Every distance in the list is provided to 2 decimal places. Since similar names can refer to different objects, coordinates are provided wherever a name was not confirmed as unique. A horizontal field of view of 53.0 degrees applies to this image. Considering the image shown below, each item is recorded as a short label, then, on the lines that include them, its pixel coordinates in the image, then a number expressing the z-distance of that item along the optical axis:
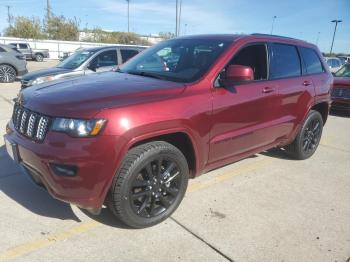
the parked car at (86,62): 8.67
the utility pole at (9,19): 56.48
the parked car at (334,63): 17.05
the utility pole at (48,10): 53.19
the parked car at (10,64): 13.88
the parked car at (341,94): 9.77
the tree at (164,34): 80.35
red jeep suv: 2.79
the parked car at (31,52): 32.07
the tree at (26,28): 52.59
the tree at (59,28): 56.41
